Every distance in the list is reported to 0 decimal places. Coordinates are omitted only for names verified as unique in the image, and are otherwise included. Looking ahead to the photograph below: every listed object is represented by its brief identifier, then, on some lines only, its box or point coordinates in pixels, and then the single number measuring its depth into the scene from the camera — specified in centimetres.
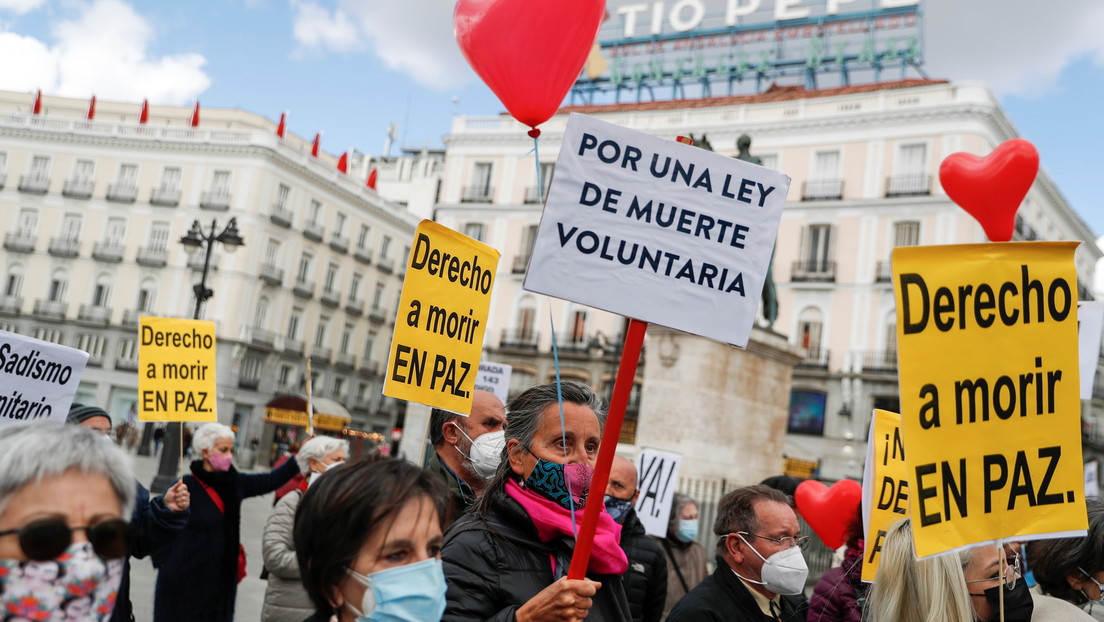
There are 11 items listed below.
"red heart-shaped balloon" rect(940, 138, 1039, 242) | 530
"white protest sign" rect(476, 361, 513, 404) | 904
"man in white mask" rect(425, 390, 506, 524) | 428
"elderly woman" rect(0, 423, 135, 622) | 172
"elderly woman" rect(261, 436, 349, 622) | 488
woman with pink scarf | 268
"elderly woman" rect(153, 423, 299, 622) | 507
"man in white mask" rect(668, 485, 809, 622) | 346
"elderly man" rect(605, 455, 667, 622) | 497
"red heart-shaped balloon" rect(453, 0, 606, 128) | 379
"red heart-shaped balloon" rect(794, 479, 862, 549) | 545
